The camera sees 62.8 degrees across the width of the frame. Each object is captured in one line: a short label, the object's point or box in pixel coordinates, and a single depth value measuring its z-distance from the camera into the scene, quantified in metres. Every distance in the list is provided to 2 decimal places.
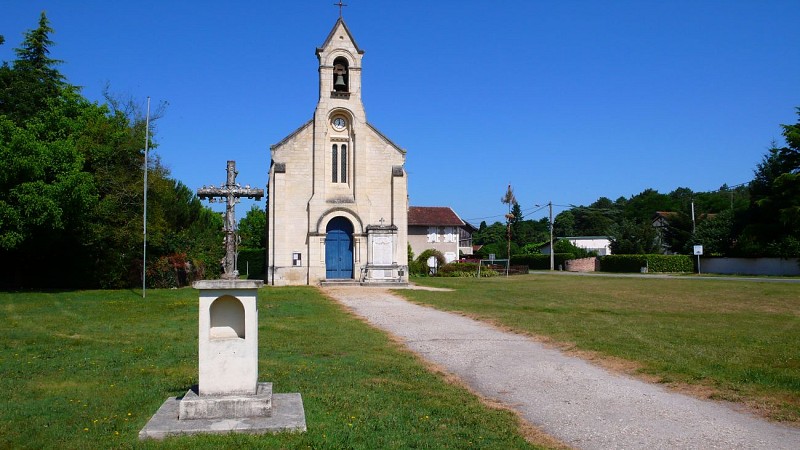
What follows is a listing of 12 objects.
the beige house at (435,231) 65.62
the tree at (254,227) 72.94
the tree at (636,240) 64.25
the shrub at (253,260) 51.63
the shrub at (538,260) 68.88
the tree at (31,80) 33.25
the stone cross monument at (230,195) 9.34
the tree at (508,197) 68.62
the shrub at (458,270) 48.38
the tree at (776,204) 46.00
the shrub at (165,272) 32.22
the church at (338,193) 34.03
